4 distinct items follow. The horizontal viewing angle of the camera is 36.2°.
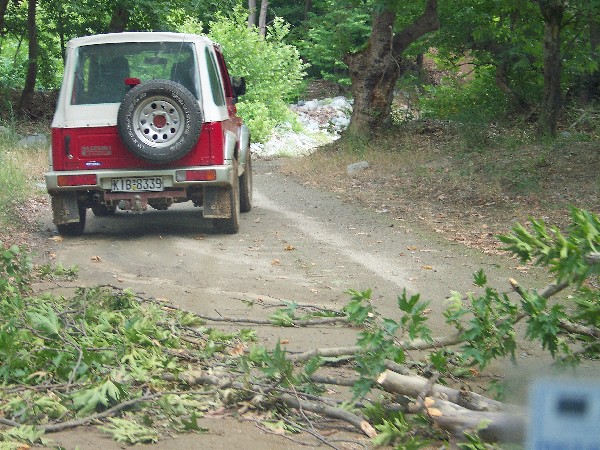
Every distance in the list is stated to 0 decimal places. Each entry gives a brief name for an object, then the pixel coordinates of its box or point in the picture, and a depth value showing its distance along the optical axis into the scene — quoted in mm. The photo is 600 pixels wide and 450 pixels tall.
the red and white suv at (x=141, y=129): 9266
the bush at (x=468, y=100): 19672
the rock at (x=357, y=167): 16889
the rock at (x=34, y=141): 19108
